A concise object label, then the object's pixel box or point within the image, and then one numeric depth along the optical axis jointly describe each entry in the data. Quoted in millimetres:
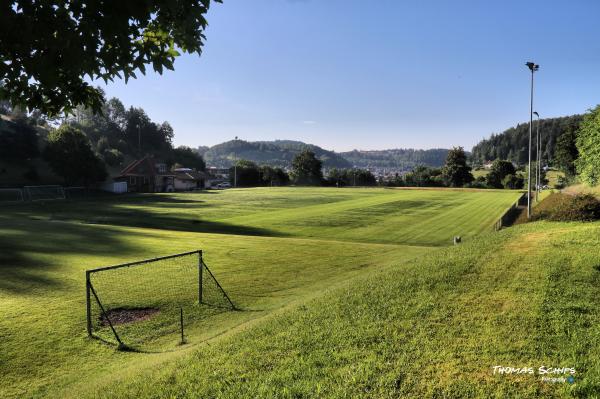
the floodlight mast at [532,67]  35531
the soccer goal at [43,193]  66525
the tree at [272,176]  134250
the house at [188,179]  115875
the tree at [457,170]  126875
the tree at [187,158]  149625
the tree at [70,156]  76250
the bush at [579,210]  23688
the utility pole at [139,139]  158275
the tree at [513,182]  119188
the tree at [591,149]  49344
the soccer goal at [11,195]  65250
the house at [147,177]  98188
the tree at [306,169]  137500
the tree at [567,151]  92188
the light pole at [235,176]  126919
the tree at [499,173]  124250
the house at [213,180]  129862
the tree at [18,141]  86750
